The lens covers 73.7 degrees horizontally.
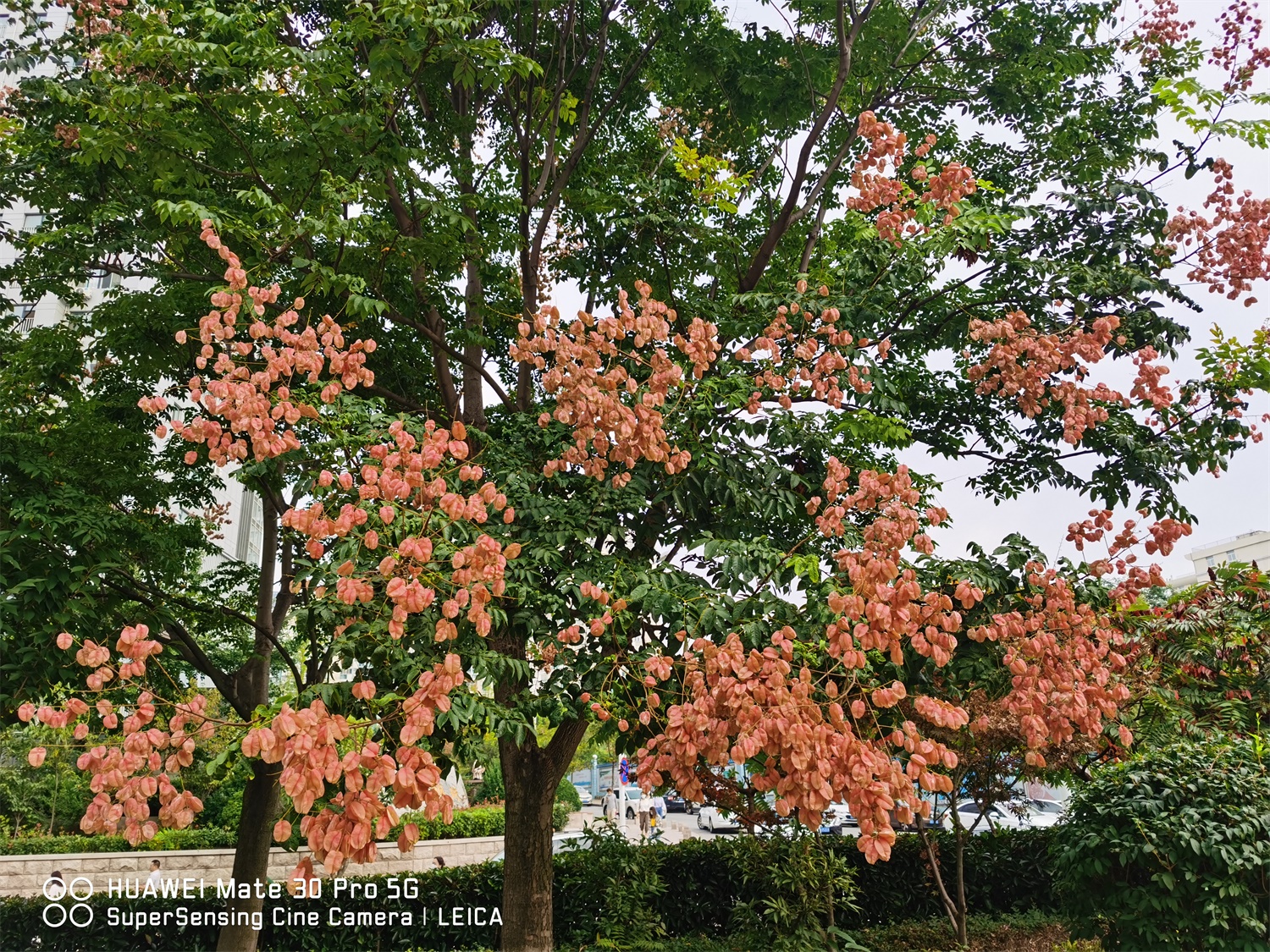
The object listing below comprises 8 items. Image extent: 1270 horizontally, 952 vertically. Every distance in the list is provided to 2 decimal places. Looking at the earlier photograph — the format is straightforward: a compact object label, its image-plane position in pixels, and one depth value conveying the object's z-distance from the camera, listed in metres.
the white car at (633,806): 26.25
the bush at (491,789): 20.92
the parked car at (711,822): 23.29
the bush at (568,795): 22.45
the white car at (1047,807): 18.09
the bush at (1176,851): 4.74
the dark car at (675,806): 34.44
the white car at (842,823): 18.77
